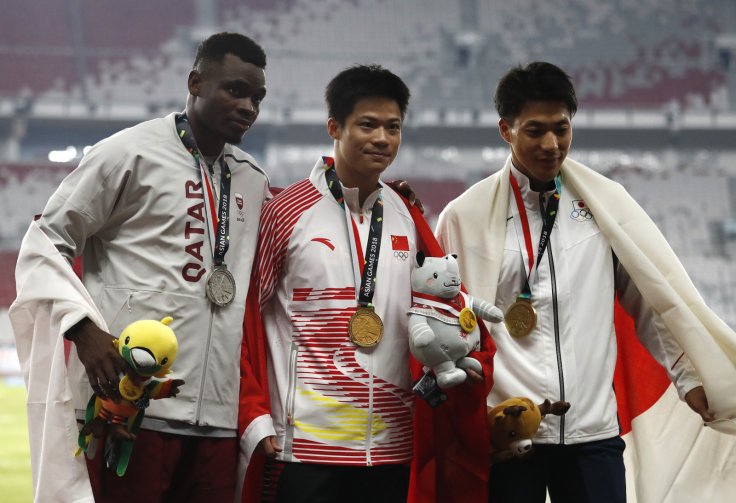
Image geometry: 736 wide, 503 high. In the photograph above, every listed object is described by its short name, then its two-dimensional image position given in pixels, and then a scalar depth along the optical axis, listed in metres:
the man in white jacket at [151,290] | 4.19
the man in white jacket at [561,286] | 4.61
